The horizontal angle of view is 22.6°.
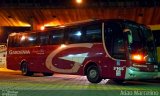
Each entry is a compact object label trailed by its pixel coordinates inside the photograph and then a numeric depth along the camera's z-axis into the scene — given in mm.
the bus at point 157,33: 22722
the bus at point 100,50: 17047
